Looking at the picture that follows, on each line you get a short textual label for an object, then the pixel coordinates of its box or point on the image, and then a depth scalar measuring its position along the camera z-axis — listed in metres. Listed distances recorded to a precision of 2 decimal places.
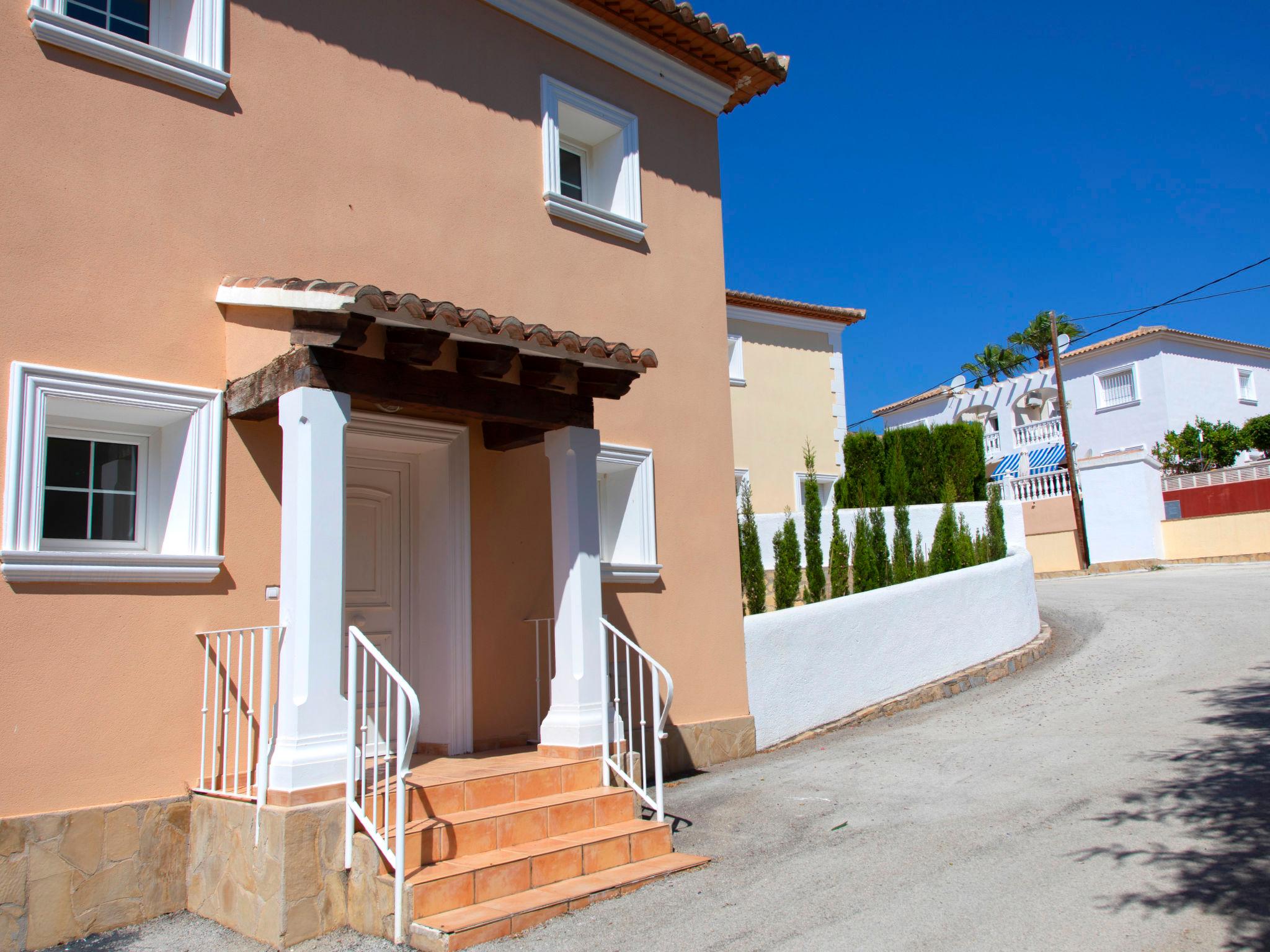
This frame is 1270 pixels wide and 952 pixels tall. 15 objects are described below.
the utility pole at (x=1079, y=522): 23.89
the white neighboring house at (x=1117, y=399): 31.56
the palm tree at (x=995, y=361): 43.12
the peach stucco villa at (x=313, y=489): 5.24
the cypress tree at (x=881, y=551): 14.53
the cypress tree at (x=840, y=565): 14.50
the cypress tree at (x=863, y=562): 14.42
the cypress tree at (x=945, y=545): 15.09
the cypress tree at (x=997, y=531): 15.88
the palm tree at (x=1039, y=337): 38.28
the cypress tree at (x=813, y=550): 14.30
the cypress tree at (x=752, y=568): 13.57
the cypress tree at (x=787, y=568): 13.88
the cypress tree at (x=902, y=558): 14.62
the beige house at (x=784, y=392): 19.38
